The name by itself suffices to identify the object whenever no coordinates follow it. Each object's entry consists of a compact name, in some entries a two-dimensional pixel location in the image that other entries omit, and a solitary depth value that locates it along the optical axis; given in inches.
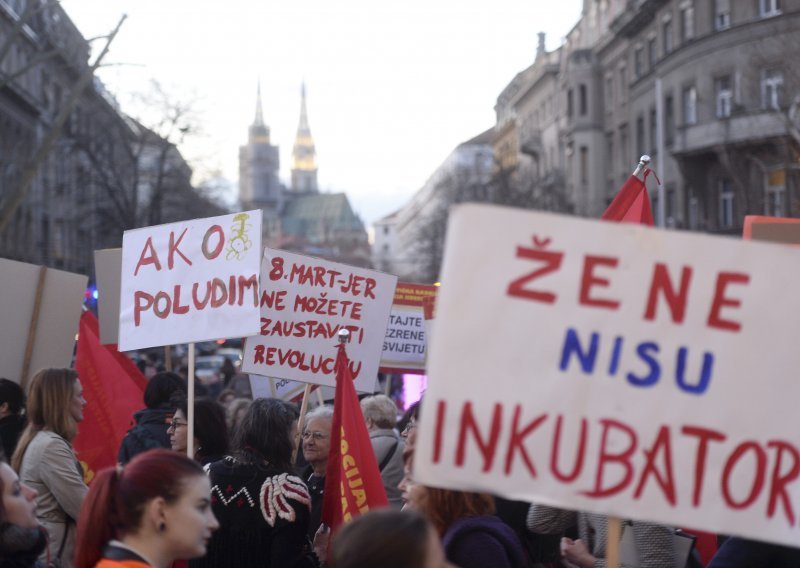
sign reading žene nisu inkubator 135.9
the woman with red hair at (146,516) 149.2
